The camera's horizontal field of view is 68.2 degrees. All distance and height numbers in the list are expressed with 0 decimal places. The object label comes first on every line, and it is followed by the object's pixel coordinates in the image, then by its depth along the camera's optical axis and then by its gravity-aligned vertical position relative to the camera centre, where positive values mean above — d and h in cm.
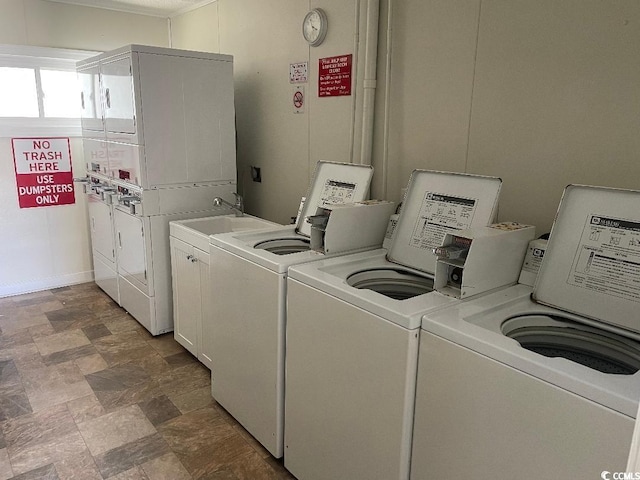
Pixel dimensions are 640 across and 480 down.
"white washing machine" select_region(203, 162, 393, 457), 202 -77
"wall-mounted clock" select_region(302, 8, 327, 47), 283 +65
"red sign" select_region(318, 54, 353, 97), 275 +35
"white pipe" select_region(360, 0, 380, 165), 249 +30
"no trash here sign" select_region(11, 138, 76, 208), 398 -36
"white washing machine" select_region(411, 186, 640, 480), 108 -60
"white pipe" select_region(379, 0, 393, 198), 244 +13
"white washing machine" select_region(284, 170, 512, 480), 150 -68
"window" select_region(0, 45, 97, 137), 384 +31
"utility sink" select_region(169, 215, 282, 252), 292 -61
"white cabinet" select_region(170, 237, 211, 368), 283 -99
